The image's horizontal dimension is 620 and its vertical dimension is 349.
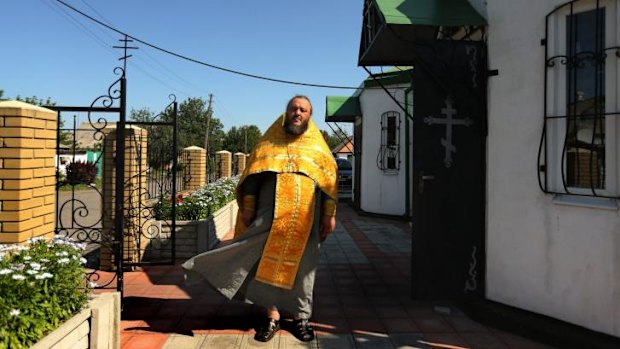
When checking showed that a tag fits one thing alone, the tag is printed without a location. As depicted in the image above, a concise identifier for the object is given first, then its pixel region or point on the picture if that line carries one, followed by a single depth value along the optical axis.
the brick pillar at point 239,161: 19.22
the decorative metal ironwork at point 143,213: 5.65
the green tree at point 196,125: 46.78
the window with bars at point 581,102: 3.27
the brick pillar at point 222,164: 15.10
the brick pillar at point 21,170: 3.09
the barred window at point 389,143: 11.15
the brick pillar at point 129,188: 5.61
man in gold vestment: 3.54
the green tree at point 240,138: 56.16
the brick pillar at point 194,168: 10.55
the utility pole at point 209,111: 40.78
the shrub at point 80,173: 4.45
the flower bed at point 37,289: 2.09
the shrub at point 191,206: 6.79
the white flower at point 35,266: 2.37
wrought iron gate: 3.85
